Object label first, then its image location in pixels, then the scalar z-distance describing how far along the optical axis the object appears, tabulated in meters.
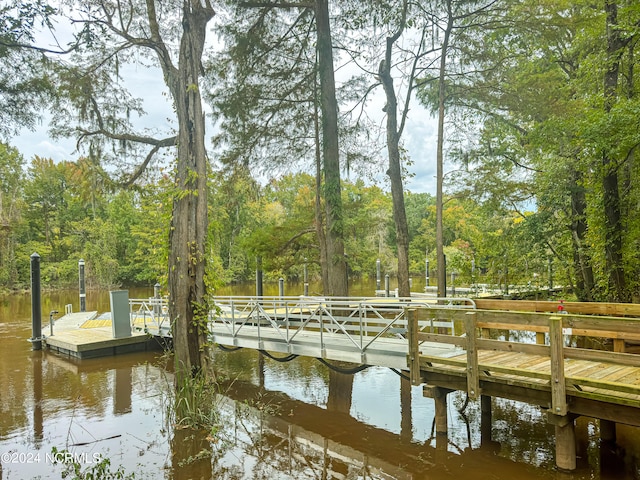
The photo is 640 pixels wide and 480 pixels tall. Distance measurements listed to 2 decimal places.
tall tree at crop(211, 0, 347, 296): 12.34
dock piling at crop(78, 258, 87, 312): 19.73
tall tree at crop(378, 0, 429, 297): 13.09
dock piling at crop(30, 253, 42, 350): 14.72
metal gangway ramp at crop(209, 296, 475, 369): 7.69
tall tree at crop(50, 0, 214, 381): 7.59
